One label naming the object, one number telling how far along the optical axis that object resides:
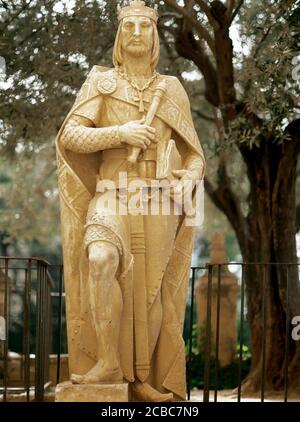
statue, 10.15
